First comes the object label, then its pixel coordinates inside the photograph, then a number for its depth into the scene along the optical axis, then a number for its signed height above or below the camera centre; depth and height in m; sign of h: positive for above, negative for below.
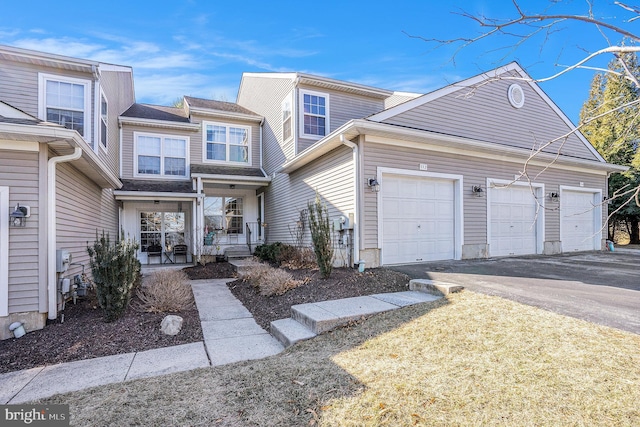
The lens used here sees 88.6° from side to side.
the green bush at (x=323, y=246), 6.68 -0.58
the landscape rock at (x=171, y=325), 4.85 -1.61
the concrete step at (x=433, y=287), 5.34 -1.17
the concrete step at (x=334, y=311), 4.50 -1.39
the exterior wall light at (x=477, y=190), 9.05 +0.77
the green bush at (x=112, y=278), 5.22 -0.96
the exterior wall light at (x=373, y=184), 7.47 +0.77
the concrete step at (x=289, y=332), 4.31 -1.58
